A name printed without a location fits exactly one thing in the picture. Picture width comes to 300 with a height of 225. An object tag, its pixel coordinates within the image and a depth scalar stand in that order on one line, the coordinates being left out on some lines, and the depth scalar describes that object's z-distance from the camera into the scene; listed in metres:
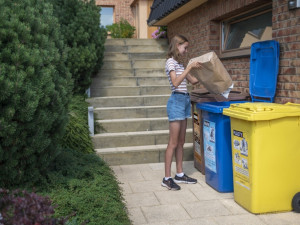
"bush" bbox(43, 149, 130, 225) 3.00
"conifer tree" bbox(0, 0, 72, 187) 2.88
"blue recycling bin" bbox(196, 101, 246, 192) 4.21
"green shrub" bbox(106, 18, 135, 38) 13.38
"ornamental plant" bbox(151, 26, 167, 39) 10.13
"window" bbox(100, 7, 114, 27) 16.66
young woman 4.19
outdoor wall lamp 4.16
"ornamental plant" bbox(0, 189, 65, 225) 1.80
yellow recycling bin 3.52
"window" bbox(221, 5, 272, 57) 5.21
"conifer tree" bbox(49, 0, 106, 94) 6.62
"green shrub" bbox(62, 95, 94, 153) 5.38
